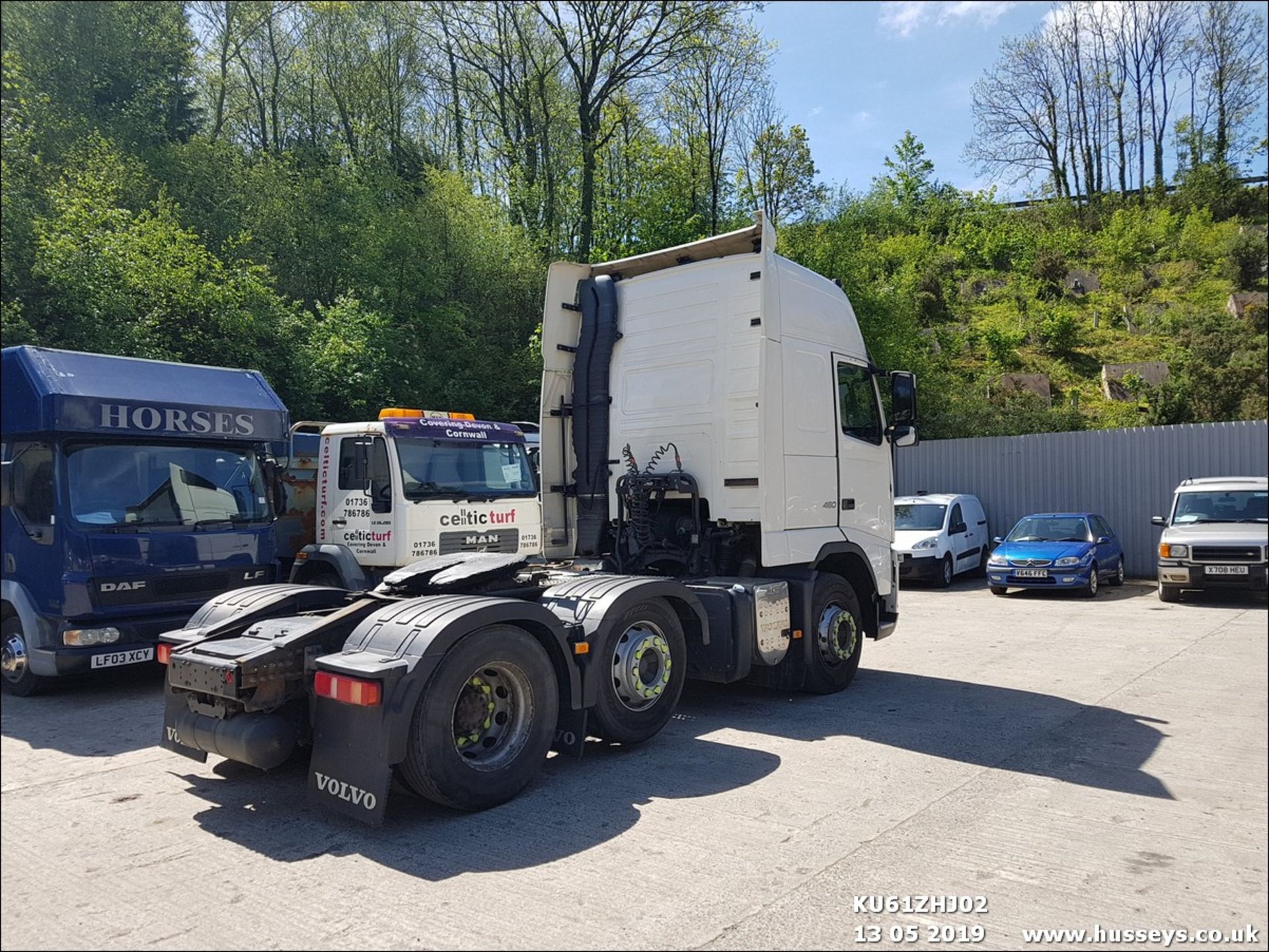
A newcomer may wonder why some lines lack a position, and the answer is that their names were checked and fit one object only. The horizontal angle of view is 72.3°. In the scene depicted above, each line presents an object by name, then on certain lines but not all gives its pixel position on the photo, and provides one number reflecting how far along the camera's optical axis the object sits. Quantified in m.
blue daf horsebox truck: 7.41
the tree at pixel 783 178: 26.98
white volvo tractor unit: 4.62
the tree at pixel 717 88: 26.38
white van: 16.95
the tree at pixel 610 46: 25.94
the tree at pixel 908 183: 39.25
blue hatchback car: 14.12
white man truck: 10.04
